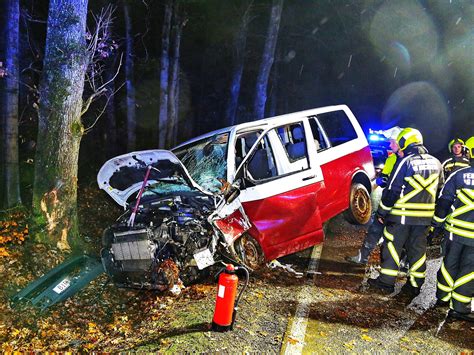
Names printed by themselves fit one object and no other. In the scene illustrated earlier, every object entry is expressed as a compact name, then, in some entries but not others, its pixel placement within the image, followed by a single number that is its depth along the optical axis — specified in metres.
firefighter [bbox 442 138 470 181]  5.28
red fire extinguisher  3.61
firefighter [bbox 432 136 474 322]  4.45
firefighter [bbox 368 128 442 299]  4.89
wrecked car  4.66
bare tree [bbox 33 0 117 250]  5.34
